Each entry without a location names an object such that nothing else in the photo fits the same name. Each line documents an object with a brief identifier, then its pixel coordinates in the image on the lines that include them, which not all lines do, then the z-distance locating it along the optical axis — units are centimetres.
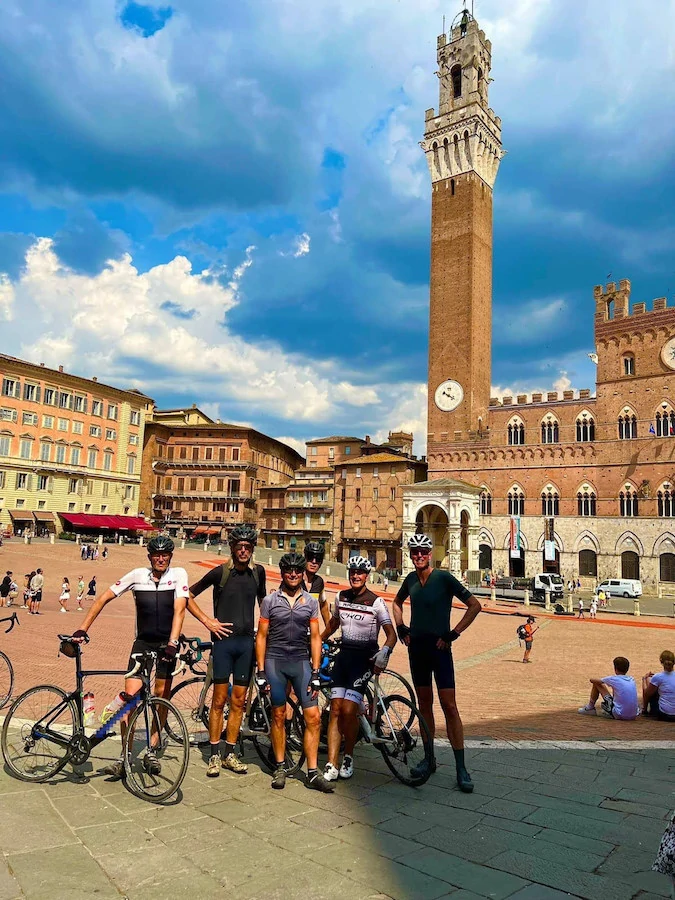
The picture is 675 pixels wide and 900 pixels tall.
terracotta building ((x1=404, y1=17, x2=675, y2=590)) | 4600
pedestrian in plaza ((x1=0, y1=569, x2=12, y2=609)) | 2372
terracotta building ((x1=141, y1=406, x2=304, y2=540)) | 6581
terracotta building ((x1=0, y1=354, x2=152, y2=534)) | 5091
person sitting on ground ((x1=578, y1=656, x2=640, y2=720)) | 890
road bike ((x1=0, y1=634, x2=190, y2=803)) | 506
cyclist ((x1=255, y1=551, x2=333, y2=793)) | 557
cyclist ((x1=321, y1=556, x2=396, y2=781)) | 558
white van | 4119
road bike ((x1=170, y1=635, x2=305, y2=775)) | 586
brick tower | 5500
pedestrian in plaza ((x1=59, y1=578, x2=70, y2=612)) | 2405
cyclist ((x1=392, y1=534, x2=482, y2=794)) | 568
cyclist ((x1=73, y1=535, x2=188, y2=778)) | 563
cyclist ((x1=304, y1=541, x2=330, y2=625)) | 723
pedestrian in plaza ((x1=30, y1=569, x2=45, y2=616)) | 2209
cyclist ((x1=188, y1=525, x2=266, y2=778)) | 571
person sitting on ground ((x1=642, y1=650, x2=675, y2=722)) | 889
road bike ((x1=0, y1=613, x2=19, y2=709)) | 748
